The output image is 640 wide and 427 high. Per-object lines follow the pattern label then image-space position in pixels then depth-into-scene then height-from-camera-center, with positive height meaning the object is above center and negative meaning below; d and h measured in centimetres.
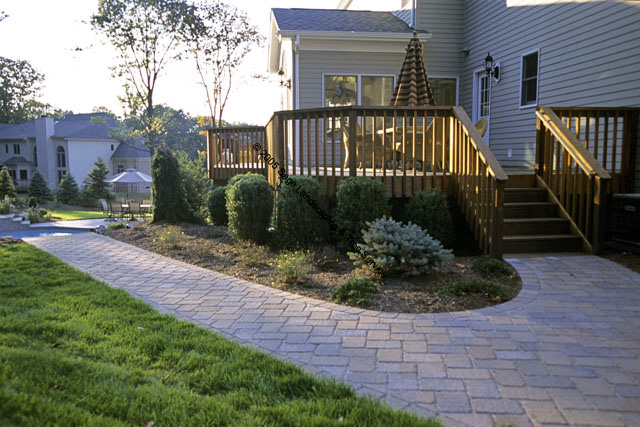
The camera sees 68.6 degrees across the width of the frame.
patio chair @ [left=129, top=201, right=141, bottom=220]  1770 -117
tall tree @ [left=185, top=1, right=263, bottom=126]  2197 +635
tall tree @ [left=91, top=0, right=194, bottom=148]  2091 +644
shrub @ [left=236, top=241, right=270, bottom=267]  627 -108
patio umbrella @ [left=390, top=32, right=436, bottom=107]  868 +172
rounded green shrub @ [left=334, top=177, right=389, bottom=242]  627 -38
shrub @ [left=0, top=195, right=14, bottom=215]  1702 -111
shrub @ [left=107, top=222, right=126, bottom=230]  1108 -118
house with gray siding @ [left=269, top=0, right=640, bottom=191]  818 +266
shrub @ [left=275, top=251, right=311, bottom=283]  525 -105
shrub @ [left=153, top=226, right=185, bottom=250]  774 -107
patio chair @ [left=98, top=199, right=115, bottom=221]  1828 -145
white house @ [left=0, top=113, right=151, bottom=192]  3694 +222
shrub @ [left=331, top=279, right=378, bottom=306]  454 -116
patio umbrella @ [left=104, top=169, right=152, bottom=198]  1936 +0
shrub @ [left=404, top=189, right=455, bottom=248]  643 -56
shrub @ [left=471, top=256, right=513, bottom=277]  531 -106
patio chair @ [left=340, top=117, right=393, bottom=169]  684 +51
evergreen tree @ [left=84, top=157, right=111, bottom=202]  2748 -46
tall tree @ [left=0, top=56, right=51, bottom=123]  4609 +904
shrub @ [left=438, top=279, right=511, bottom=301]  465 -114
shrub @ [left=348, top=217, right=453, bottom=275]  511 -82
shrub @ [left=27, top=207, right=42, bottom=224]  1631 -138
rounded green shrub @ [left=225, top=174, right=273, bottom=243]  711 -48
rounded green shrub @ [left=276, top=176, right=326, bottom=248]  650 -51
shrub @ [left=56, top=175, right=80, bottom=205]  2672 -89
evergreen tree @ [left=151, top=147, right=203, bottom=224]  1085 -35
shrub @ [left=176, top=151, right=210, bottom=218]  1241 -17
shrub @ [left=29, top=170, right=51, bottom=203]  2575 -57
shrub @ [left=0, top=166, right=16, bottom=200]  2230 -38
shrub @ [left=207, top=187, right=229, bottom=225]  1023 -64
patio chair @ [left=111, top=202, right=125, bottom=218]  1786 -118
